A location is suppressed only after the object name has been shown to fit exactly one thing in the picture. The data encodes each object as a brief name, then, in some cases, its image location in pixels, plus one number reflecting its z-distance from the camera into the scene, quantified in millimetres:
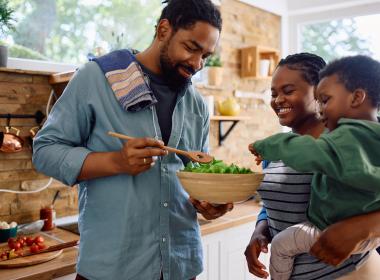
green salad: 1093
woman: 1150
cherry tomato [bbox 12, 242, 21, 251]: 1575
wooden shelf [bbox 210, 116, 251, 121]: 2790
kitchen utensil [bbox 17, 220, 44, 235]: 1836
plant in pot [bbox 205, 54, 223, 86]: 2797
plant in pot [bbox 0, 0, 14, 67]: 1865
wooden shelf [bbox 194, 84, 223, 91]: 2823
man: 1091
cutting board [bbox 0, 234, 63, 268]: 1426
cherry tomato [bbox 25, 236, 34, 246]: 1632
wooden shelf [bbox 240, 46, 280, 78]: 3162
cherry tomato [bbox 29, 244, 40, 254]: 1538
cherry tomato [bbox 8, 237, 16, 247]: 1617
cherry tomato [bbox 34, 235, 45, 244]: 1636
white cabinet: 2137
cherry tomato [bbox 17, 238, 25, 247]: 1610
